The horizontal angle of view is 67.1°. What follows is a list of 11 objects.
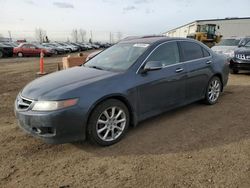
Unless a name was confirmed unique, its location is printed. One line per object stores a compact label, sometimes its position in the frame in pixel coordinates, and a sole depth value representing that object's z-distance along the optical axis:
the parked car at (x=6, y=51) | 18.77
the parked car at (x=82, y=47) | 31.38
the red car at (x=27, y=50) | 19.71
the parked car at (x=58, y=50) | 22.52
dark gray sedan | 2.59
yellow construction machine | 19.91
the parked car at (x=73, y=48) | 26.36
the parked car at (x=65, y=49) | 24.69
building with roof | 37.85
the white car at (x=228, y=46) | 7.96
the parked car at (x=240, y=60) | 7.06
